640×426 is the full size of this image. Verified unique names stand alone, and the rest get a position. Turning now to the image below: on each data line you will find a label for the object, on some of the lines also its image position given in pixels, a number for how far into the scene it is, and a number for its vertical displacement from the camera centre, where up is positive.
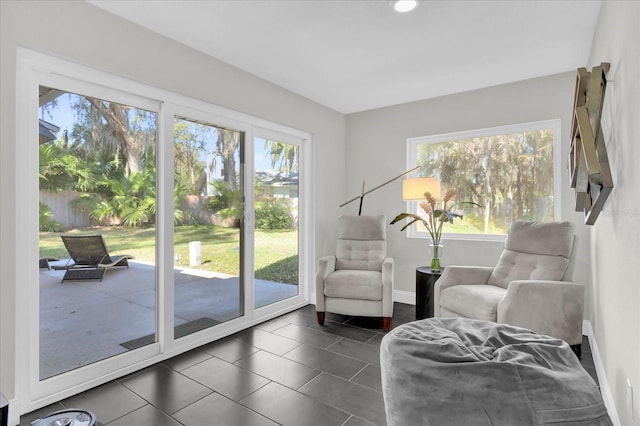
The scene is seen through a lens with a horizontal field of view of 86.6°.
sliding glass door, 2.04 -0.12
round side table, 3.37 -0.81
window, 3.49 +0.44
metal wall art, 1.53 +0.31
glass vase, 3.53 -0.47
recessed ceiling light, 2.15 +1.33
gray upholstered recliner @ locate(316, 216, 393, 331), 3.27 -0.71
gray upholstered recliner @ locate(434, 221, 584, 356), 2.45 -0.62
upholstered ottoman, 1.17 -0.64
